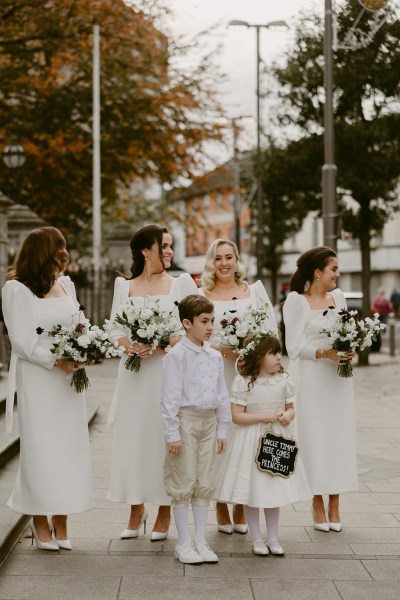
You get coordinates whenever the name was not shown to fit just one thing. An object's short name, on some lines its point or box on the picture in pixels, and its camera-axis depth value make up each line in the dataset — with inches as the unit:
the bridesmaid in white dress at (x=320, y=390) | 277.7
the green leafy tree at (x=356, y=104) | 854.5
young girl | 246.7
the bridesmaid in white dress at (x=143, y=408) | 262.2
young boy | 240.8
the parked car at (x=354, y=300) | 1142.5
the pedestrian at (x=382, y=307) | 1293.1
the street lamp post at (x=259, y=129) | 979.6
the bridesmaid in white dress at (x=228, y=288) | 274.2
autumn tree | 986.7
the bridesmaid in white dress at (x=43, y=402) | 249.1
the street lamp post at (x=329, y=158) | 634.2
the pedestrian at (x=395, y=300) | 2005.7
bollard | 954.1
